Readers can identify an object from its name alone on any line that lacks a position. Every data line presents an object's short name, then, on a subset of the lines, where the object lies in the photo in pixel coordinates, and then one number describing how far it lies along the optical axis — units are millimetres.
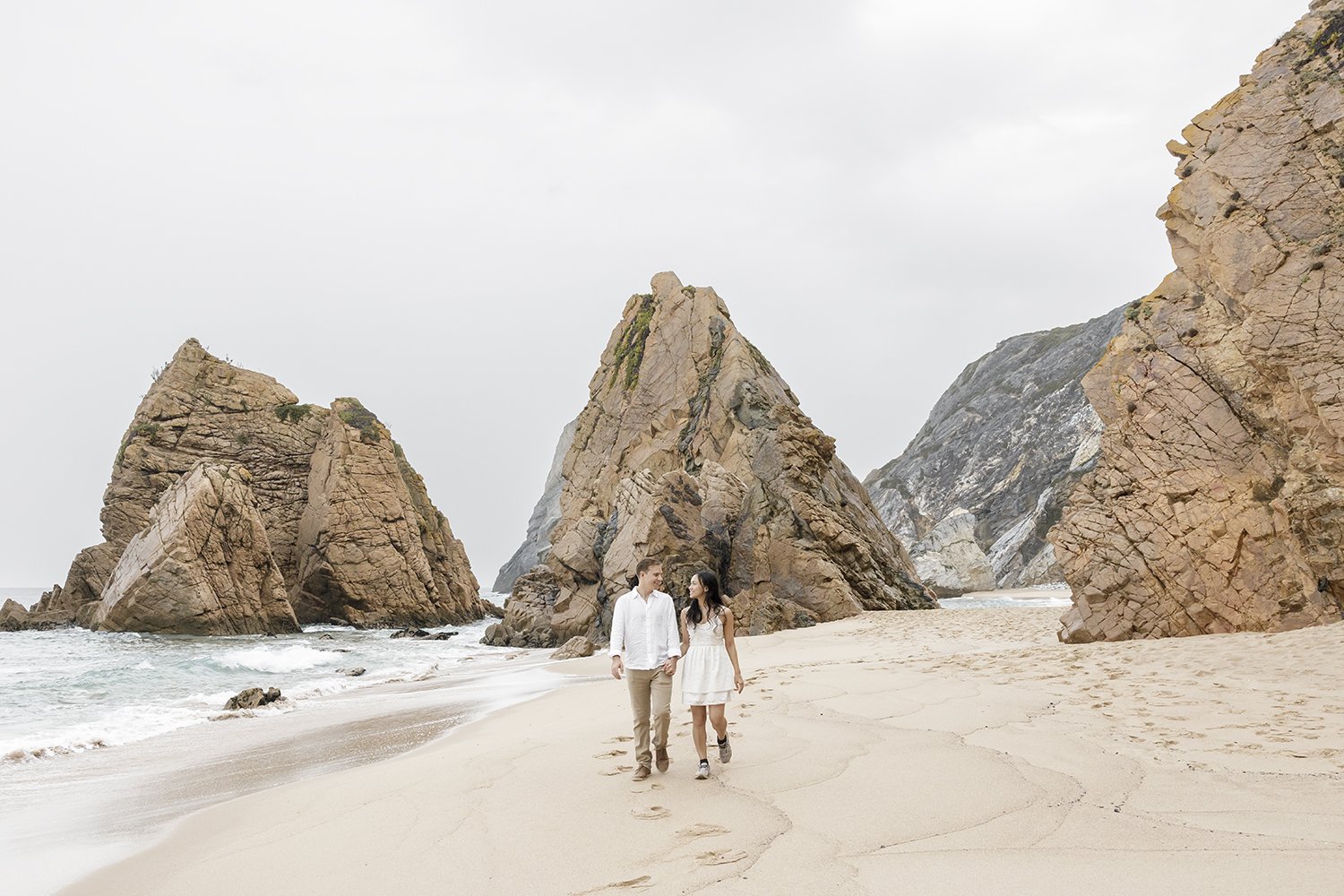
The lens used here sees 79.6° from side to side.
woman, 6172
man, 6121
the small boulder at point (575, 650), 20484
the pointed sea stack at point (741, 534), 22394
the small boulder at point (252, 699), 13516
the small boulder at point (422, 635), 33044
